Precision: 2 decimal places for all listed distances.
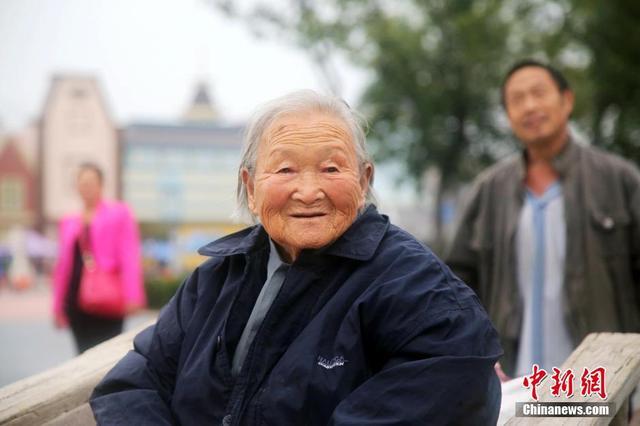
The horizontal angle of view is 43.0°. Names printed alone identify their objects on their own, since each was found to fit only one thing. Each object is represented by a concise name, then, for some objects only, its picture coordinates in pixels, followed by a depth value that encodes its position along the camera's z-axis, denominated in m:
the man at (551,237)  3.20
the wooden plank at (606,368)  1.86
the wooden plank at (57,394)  2.07
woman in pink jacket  5.23
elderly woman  1.62
